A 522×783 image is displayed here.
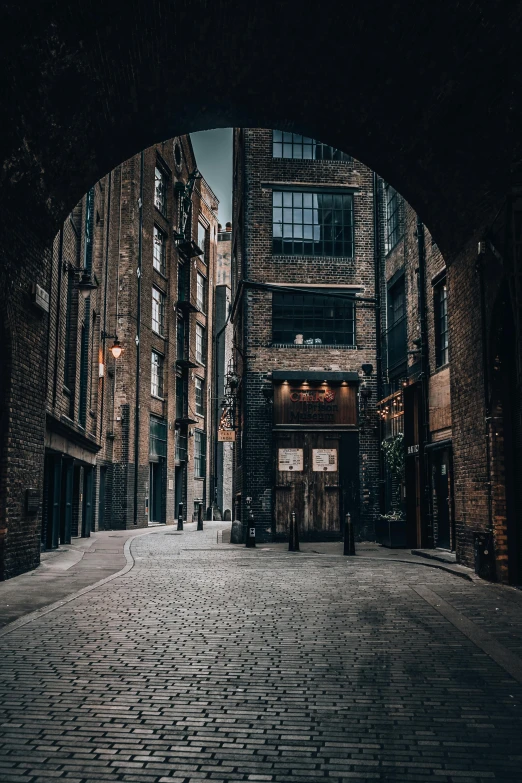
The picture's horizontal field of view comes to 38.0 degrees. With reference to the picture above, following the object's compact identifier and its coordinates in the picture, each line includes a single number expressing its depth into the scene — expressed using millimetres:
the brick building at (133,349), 19203
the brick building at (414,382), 16031
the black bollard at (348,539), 16391
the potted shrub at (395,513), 18438
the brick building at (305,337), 21219
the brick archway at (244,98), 9531
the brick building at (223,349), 48531
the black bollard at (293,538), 17688
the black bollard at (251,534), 18734
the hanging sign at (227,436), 23984
